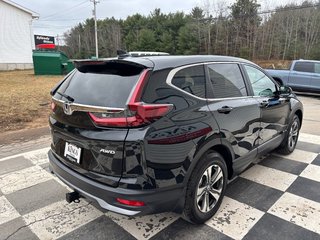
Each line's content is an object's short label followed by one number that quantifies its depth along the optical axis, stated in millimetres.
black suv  1990
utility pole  35019
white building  26141
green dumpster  18625
